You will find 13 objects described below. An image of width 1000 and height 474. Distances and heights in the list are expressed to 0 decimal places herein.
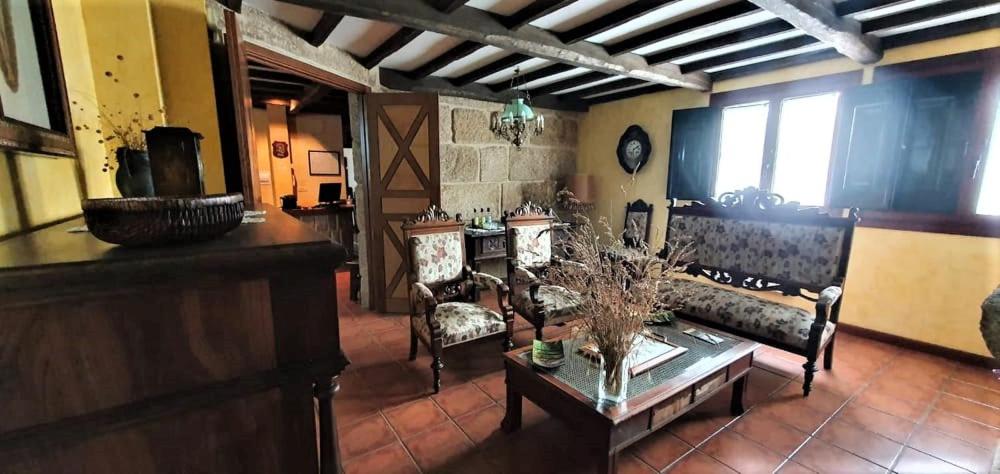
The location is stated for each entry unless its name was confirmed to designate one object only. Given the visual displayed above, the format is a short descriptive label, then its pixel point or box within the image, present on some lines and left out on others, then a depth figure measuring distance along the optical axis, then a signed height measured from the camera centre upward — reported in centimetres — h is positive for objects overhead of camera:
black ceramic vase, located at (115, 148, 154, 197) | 116 +2
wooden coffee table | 151 -89
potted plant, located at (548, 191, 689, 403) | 138 -43
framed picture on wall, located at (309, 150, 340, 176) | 672 +29
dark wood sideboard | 56 -29
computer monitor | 587 -19
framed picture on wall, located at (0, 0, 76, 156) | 89 +25
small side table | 394 -67
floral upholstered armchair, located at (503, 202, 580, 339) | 273 -69
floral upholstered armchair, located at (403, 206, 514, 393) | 237 -76
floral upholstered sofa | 239 -62
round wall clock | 447 +38
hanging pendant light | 329 +51
